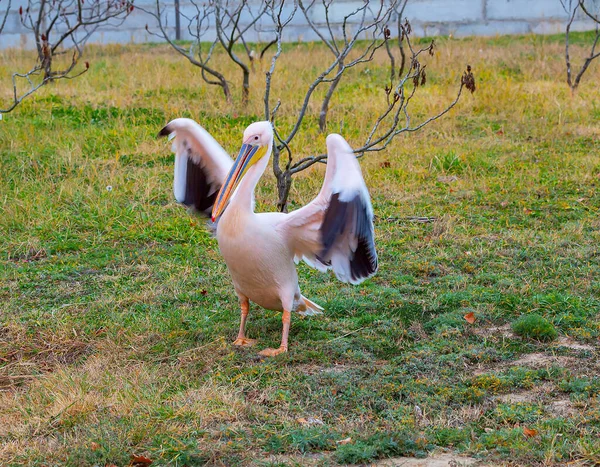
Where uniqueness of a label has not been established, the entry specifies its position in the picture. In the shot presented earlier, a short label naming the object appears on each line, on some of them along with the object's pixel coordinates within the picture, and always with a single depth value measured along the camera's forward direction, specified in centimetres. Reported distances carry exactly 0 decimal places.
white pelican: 810
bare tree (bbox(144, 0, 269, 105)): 2092
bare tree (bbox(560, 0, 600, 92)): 2211
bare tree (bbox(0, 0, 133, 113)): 2136
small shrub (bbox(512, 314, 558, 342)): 895
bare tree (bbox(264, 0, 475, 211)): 1288
